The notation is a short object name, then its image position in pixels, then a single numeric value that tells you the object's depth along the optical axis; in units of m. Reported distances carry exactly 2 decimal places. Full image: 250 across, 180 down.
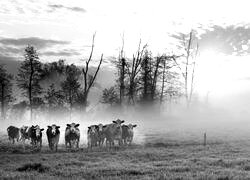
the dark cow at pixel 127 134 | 32.21
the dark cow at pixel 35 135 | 31.19
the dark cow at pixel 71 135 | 29.36
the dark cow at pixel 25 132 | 33.96
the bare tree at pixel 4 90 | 74.79
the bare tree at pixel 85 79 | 57.31
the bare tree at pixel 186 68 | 67.56
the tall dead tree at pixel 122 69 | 63.34
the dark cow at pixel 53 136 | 28.55
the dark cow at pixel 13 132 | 35.22
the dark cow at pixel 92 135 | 30.55
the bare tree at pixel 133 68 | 62.81
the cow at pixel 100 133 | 30.94
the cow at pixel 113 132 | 30.78
